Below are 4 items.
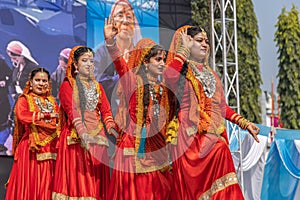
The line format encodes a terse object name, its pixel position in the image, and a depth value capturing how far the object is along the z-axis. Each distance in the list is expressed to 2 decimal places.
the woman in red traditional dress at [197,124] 6.16
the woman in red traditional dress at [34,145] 7.67
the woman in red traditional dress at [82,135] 7.10
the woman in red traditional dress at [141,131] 6.59
